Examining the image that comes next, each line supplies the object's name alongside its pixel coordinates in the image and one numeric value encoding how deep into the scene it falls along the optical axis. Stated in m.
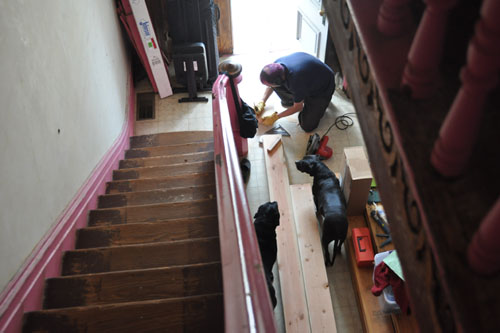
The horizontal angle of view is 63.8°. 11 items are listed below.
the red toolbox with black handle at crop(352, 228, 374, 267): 3.82
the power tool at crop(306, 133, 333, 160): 4.96
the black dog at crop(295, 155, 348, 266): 3.63
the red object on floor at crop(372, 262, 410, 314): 3.19
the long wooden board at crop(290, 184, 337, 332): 3.53
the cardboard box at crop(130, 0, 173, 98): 5.23
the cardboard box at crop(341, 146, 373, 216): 3.89
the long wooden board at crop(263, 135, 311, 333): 3.52
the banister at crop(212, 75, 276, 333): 1.56
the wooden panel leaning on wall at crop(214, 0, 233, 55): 6.29
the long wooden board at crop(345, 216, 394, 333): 3.46
